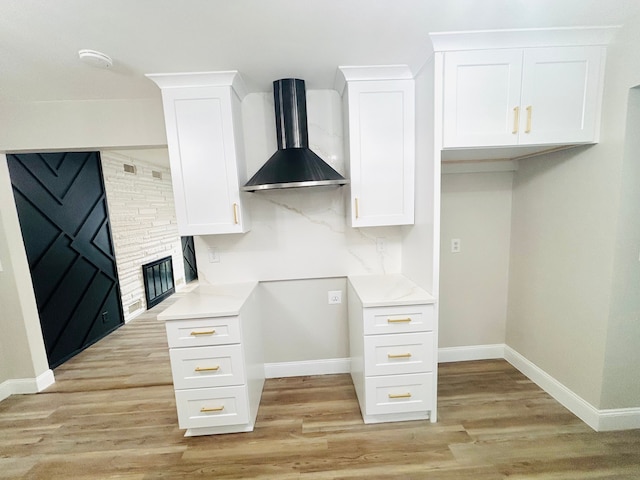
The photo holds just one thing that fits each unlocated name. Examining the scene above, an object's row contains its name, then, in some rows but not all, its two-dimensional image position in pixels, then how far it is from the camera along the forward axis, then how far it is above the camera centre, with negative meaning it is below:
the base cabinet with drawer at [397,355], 1.72 -1.00
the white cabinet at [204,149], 1.78 +0.44
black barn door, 2.67 -0.33
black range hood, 1.77 +0.39
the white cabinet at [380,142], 1.82 +0.44
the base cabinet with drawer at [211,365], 1.67 -1.00
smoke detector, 1.44 +0.89
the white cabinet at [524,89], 1.51 +0.64
